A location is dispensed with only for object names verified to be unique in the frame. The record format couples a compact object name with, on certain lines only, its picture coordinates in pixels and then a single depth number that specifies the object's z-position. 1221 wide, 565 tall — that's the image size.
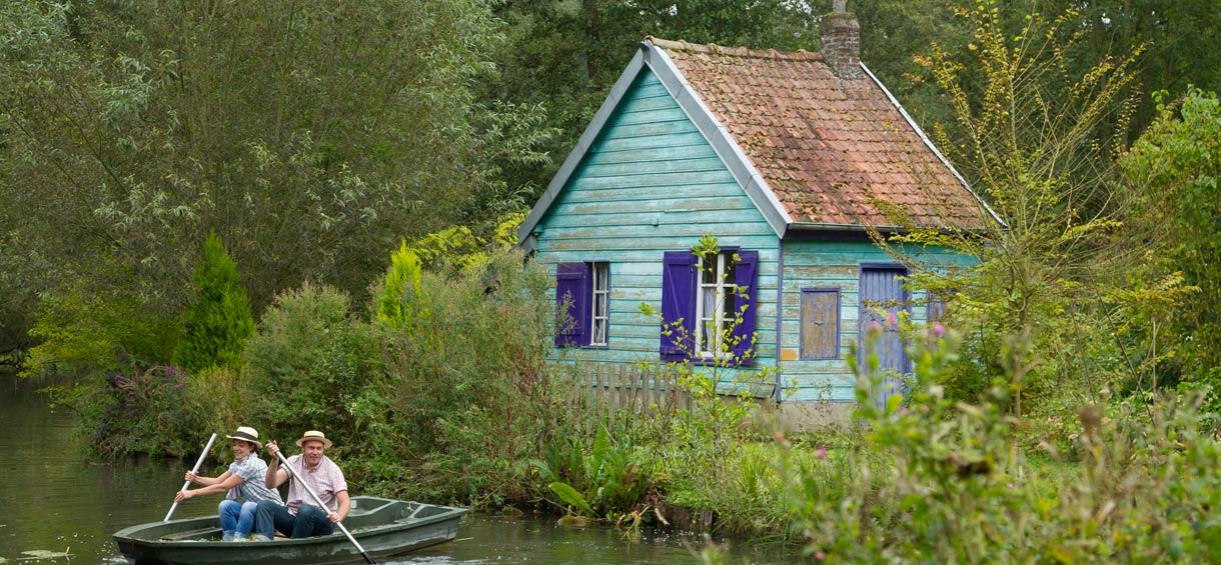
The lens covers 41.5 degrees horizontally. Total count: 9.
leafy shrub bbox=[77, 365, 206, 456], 25.20
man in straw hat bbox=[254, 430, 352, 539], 15.55
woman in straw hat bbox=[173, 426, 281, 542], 15.48
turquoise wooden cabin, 22.98
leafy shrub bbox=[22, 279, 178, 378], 28.03
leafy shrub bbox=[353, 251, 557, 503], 18.98
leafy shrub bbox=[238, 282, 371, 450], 21.81
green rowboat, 14.27
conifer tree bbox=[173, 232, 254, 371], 25.94
